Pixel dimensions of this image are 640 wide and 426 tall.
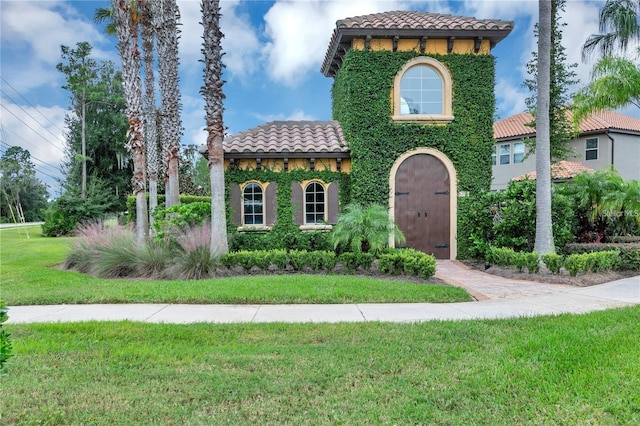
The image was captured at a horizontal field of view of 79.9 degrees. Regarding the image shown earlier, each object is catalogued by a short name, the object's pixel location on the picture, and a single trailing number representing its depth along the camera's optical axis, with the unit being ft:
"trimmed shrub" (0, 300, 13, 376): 8.15
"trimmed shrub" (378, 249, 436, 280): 29.12
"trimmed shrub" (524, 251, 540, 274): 31.17
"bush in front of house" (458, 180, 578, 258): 35.40
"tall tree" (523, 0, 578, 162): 63.87
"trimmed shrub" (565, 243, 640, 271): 32.71
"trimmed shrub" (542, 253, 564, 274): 30.09
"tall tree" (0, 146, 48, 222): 157.17
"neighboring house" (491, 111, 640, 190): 77.41
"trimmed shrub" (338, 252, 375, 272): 31.32
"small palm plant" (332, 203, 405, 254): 30.94
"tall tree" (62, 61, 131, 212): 112.27
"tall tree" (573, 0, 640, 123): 42.27
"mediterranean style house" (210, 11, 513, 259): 40.55
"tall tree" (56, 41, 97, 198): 108.06
